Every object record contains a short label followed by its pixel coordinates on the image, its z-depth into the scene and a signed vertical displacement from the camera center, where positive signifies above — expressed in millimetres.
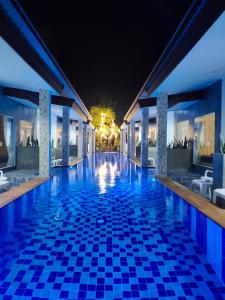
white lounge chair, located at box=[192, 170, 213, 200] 7004 -1144
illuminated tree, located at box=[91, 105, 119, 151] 38438 +2469
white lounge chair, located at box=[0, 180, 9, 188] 7100 -1118
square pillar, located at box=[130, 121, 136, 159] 20594 +423
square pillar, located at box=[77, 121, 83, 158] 20812 +484
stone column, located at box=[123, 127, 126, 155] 31012 +460
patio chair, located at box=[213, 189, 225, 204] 5359 -1040
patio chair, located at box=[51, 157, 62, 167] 14559 -1116
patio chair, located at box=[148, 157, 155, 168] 15088 -983
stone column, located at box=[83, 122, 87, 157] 24359 +473
